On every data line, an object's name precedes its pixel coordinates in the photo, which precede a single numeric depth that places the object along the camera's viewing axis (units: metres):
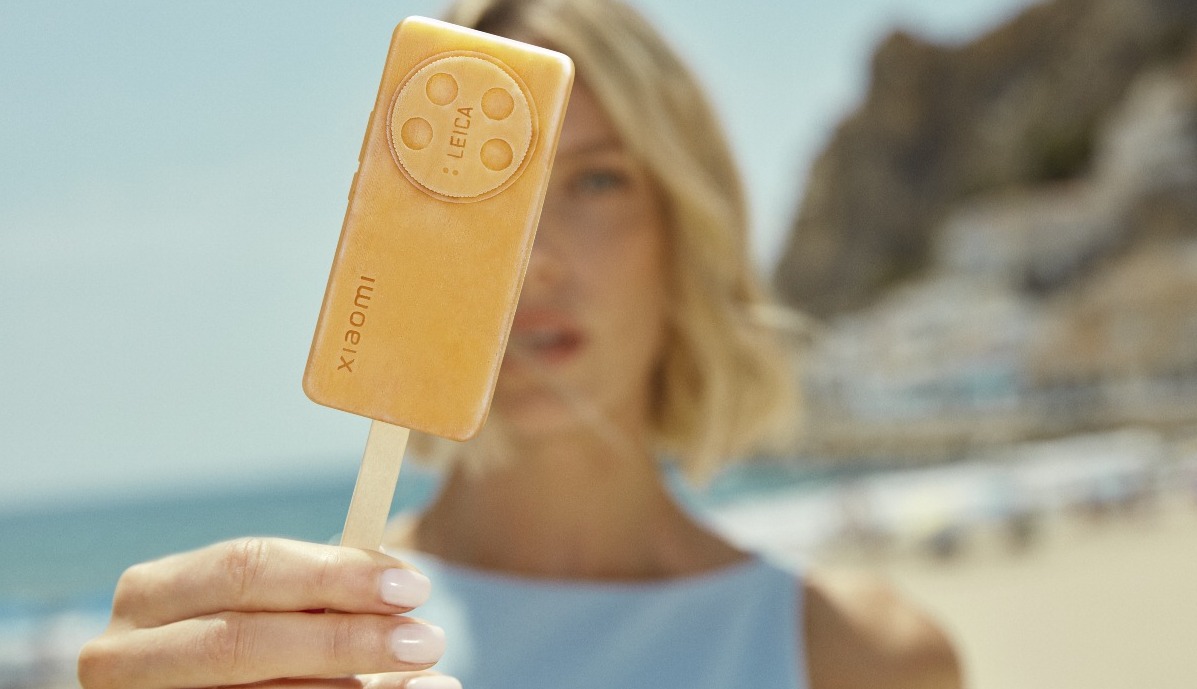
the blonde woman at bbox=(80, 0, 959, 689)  0.69
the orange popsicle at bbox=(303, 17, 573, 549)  0.44
